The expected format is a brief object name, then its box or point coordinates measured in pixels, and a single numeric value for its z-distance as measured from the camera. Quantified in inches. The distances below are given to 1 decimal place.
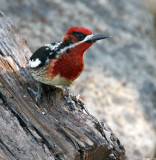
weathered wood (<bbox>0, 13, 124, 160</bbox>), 227.6
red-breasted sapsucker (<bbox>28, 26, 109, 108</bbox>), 257.1
